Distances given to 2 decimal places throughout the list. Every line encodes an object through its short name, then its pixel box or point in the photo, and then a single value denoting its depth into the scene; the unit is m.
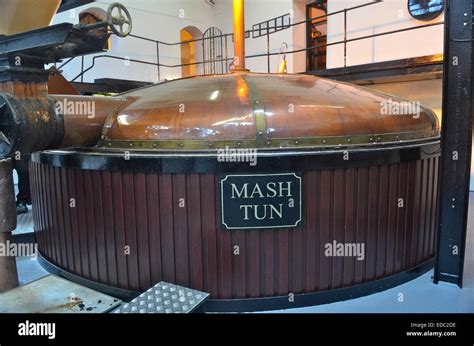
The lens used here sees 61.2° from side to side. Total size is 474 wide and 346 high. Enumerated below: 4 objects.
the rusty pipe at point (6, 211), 2.74
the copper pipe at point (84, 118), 2.75
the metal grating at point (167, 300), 2.35
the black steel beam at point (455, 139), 2.81
